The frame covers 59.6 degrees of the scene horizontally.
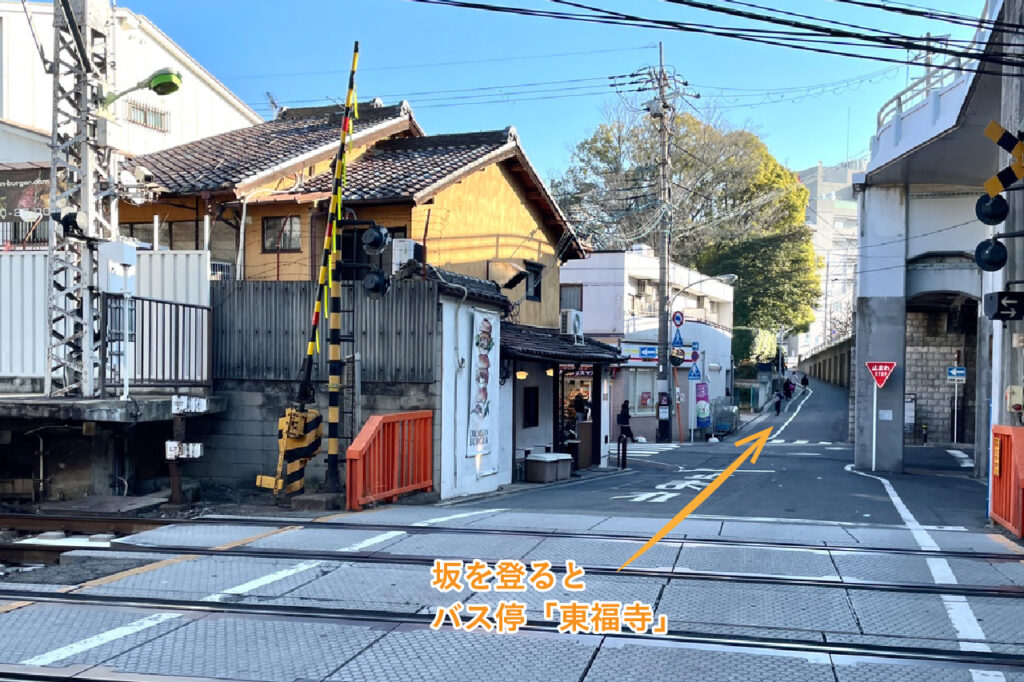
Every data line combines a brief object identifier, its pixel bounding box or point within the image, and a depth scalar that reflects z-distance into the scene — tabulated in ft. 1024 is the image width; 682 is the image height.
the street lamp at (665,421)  118.88
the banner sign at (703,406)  128.67
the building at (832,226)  281.54
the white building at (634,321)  129.49
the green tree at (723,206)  170.81
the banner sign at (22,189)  64.54
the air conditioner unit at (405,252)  49.57
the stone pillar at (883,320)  88.22
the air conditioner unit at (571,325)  82.69
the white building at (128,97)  70.38
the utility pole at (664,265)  118.83
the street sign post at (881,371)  85.97
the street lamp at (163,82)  39.65
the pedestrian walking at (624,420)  92.03
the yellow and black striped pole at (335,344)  45.44
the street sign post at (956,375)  103.41
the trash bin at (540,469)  67.77
